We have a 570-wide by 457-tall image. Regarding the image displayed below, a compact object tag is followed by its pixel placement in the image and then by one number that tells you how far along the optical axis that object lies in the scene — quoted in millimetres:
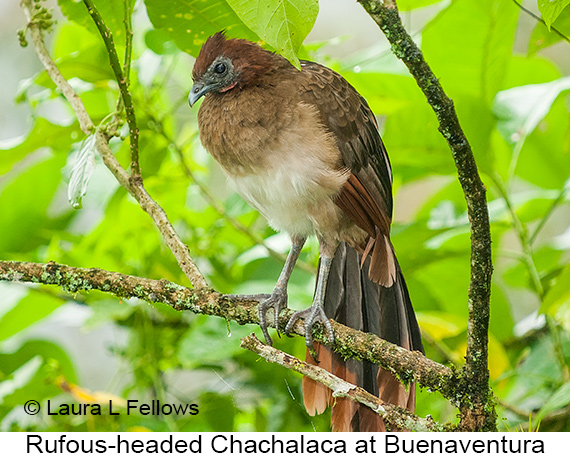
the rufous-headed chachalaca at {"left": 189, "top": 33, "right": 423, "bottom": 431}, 6040
